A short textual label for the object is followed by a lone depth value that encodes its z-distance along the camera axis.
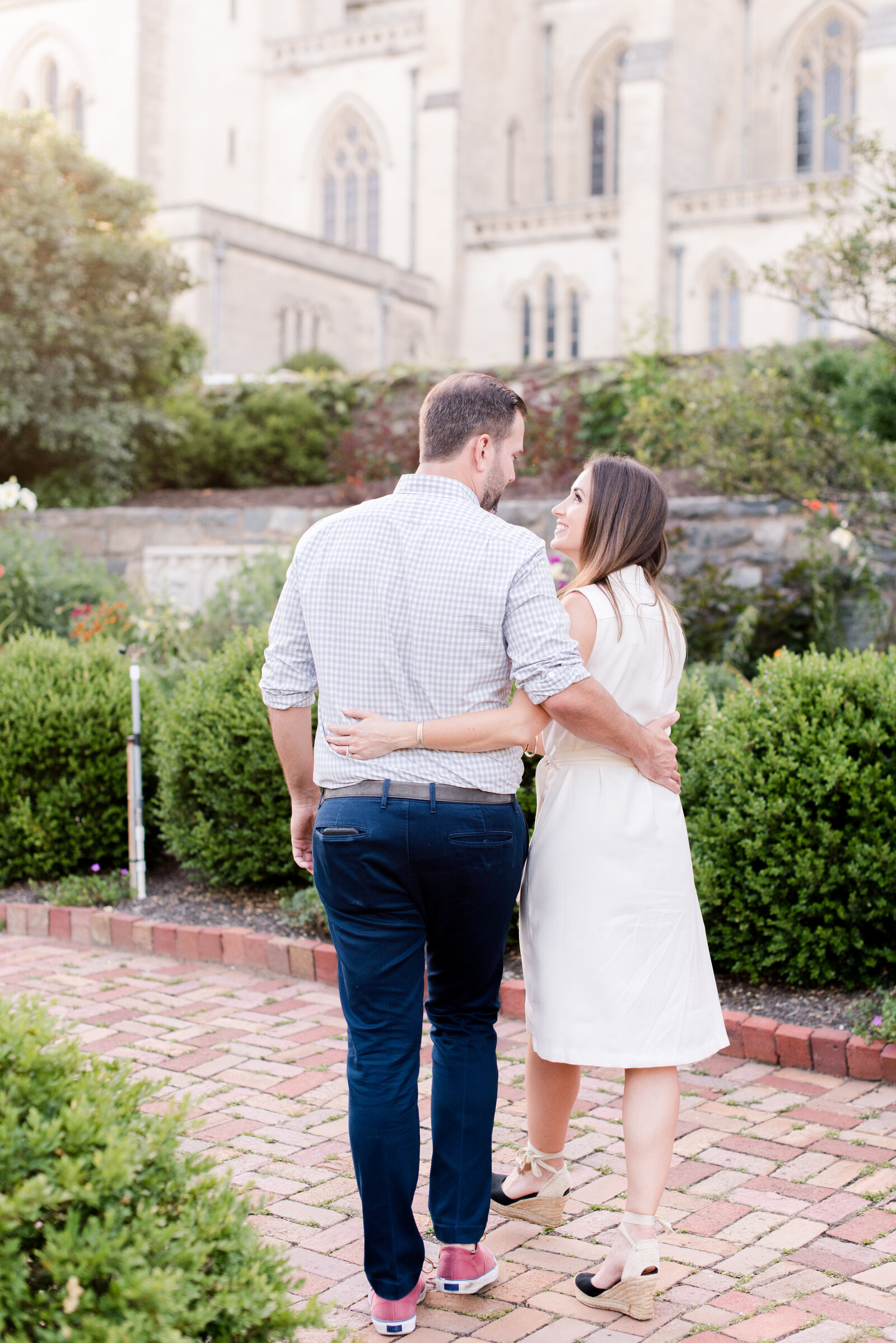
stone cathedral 28.86
